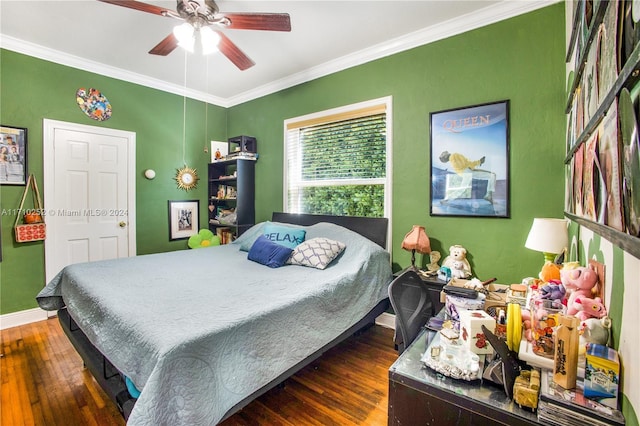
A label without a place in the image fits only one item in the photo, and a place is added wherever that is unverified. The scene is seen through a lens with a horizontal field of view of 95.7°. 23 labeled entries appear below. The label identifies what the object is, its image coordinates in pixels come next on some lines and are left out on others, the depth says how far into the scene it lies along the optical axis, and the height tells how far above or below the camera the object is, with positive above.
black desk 0.86 -0.61
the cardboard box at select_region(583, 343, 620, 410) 0.74 -0.44
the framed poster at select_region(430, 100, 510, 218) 2.36 +0.40
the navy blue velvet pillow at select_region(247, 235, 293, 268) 2.62 -0.45
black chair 1.38 -0.55
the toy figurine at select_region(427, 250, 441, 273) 2.66 -0.50
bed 1.21 -0.63
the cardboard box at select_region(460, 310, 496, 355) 1.07 -0.48
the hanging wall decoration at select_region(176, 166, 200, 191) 4.18 +0.40
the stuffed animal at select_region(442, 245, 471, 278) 2.43 -0.48
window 3.09 +0.53
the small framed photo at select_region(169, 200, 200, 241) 4.13 -0.21
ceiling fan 1.88 +1.26
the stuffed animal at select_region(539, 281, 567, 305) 1.20 -0.36
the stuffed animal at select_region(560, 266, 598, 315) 1.01 -0.27
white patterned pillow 2.55 -0.42
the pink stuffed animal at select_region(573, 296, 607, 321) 0.92 -0.32
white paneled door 3.18 +0.12
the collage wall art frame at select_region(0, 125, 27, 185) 2.89 +0.49
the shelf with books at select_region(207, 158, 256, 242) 4.10 +0.14
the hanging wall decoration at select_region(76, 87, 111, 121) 3.34 +1.19
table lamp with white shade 1.83 -0.18
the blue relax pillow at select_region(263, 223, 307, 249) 2.98 -0.31
